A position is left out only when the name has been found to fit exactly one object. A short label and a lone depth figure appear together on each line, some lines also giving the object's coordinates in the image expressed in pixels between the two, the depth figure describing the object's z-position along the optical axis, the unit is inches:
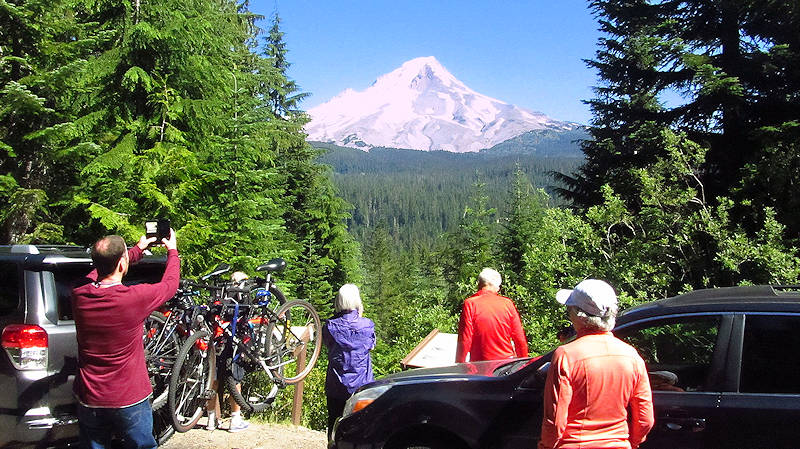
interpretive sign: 289.3
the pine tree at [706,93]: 583.7
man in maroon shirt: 127.3
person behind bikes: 224.4
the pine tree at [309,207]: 1137.4
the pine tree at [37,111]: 369.4
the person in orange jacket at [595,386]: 106.0
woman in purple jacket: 202.8
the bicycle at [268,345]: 231.1
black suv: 124.7
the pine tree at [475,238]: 1147.6
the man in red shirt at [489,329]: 214.5
